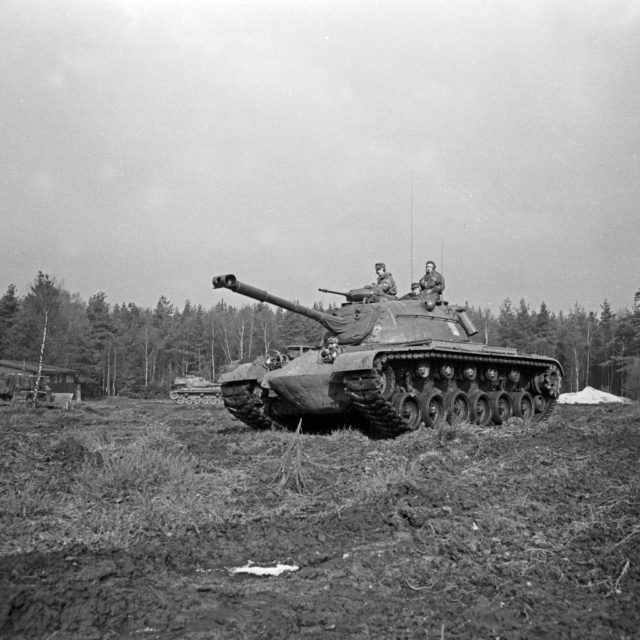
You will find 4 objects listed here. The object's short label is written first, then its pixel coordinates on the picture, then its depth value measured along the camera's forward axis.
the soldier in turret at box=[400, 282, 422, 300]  15.76
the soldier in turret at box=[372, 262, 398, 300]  15.39
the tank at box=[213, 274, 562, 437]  12.12
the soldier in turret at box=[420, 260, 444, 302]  16.03
